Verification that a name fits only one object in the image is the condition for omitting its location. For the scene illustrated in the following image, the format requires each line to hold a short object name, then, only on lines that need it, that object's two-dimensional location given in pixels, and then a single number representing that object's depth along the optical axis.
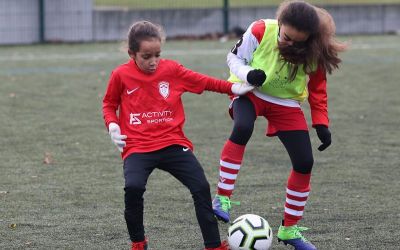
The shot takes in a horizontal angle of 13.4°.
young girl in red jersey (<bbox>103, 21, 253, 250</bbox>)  10.08
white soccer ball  10.55
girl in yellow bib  10.70
